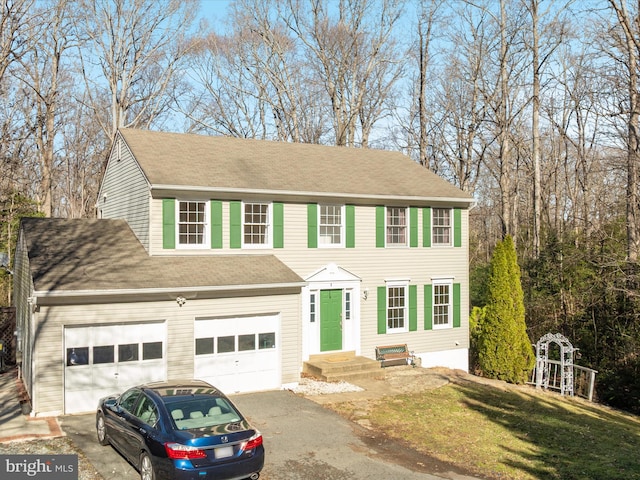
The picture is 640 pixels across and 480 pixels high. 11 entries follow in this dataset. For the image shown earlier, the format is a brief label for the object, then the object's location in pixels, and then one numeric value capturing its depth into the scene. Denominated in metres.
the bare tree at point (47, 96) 30.75
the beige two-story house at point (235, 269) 14.26
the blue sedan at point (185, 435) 8.57
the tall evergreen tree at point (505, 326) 21.11
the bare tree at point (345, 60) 35.12
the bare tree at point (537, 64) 28.69
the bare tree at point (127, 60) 31.19
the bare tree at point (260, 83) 36.06
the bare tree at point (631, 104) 20.50
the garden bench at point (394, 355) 20.25
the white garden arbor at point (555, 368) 20.55
